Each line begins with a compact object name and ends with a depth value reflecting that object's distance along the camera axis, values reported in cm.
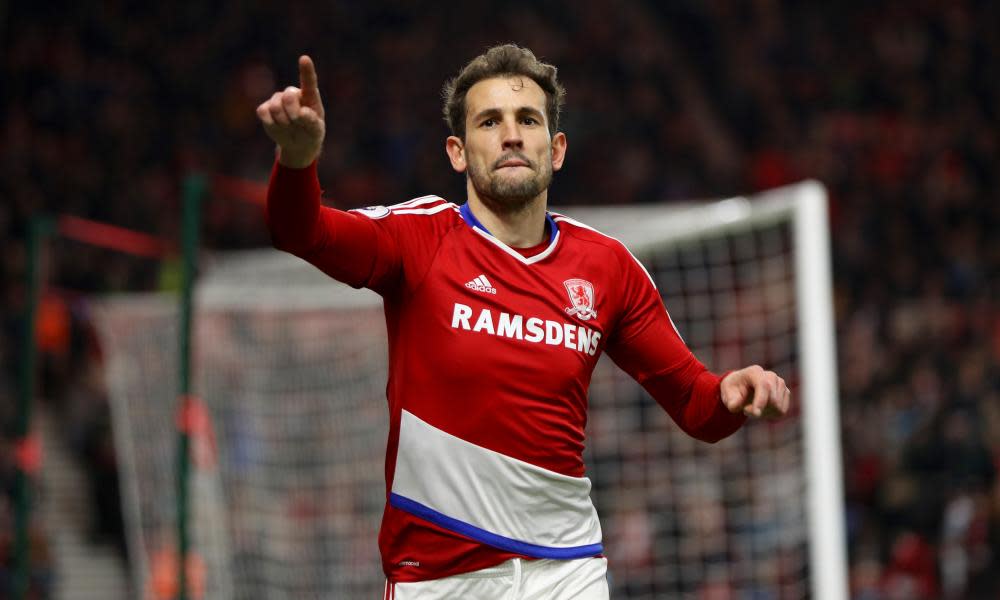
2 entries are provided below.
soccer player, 686
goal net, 1227
